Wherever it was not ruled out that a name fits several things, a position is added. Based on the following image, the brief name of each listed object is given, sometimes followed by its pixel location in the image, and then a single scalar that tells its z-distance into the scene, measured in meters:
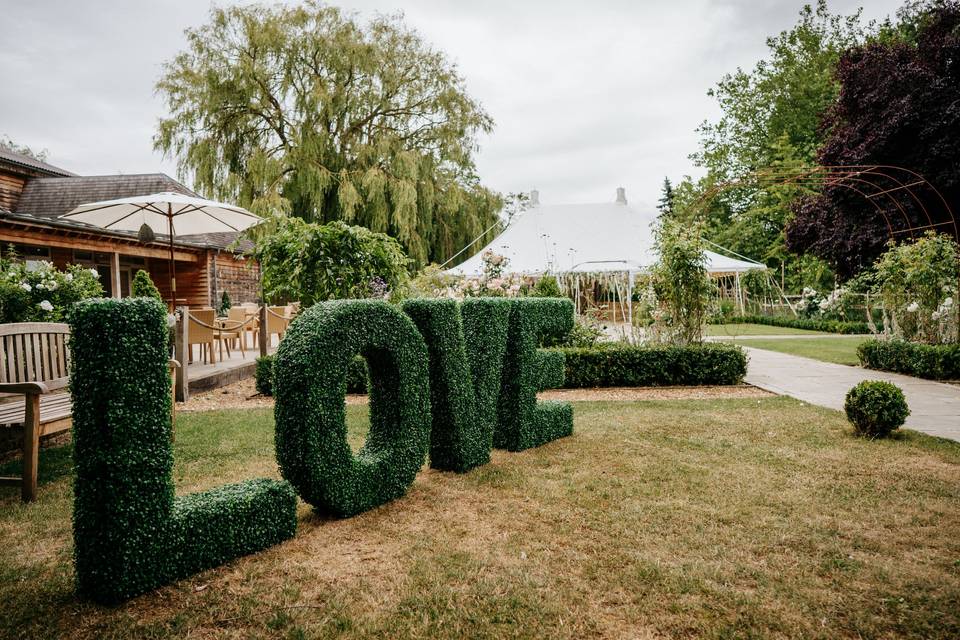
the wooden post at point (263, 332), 8.52
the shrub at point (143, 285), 7.90
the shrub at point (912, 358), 7.83
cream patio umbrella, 7.66
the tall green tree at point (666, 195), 40.53
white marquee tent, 14.32
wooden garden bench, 3.43
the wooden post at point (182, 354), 7.05
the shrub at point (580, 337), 8.70
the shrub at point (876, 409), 4.74
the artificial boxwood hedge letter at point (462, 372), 3.83
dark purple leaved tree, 12.04
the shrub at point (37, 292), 5.64
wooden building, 15.05
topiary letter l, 2.26
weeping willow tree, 15.62
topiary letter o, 2.91
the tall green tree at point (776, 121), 24.55
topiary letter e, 4.59
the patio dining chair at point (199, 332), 8.48
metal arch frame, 8.98
